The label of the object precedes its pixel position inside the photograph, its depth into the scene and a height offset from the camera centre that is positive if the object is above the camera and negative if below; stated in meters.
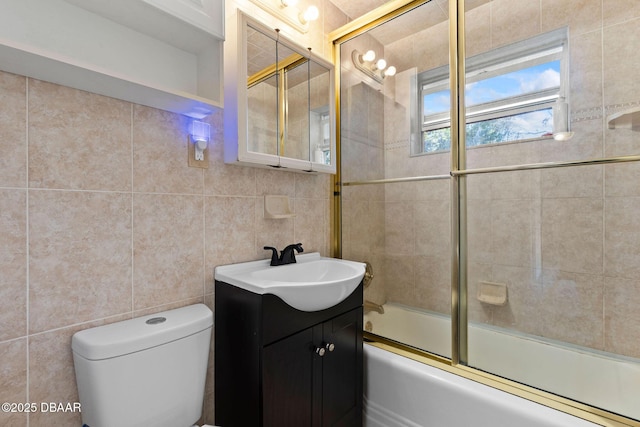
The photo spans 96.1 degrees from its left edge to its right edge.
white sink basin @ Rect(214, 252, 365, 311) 1.02 -0.27
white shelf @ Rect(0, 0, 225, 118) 0.77 +0.55
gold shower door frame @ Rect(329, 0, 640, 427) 1.28 +0.06
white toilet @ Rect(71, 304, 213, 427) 0.80 -0.47
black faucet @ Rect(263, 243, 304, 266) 1.37 -0.20
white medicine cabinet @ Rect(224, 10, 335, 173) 1.22 +0.54
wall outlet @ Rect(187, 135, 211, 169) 1.15 +0.23
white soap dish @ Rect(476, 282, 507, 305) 1.54 -0.43
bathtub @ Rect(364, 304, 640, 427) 1.11 -0.76
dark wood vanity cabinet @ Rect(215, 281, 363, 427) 1.00 -0.58
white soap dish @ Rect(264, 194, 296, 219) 1.42 +0.03
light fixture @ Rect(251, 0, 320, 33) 1.44 +1.07
